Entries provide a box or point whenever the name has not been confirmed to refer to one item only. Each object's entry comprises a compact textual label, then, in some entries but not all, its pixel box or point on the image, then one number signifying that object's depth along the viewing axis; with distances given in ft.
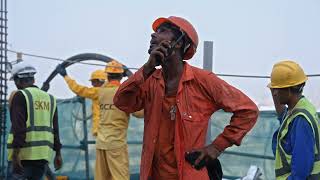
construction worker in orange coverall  24.77
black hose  59.31
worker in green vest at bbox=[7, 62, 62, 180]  40.45
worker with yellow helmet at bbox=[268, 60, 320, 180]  24.48
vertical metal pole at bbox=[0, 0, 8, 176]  52.75
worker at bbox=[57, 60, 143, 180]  50.85
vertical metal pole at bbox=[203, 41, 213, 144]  37.86
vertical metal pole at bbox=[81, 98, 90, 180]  60.34
